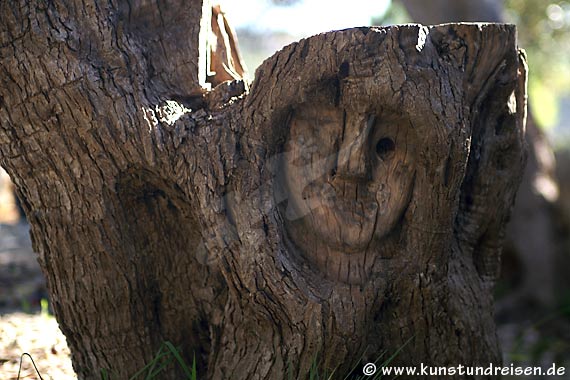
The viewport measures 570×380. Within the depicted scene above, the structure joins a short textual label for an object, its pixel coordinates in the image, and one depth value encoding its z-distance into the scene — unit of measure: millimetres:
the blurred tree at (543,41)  7297
